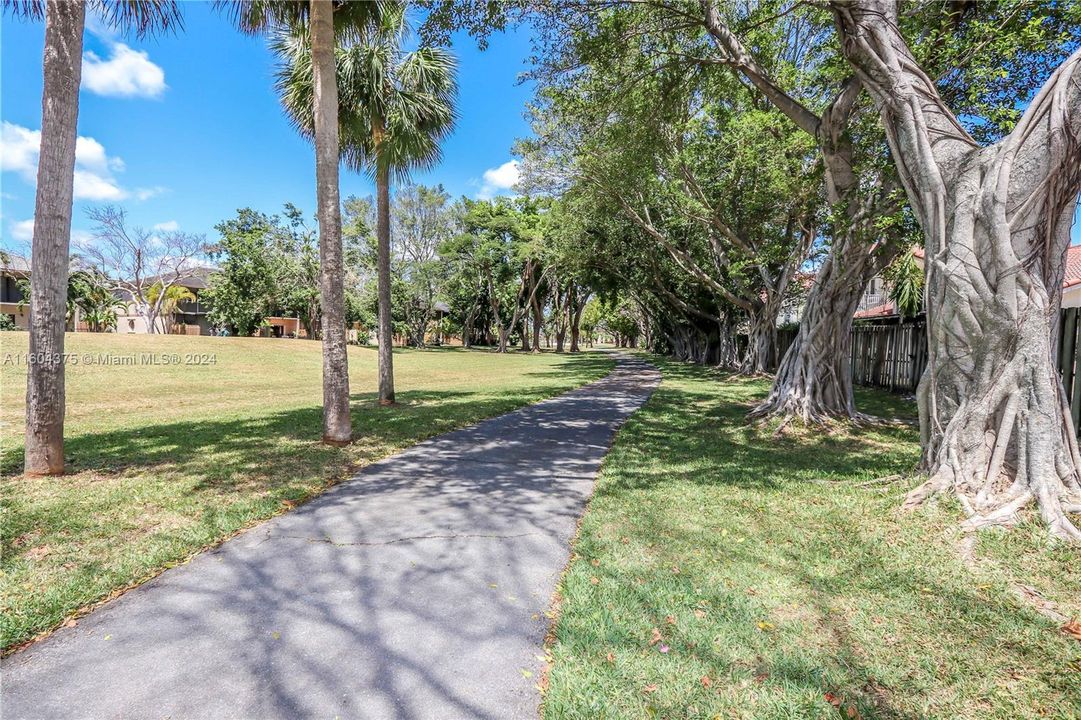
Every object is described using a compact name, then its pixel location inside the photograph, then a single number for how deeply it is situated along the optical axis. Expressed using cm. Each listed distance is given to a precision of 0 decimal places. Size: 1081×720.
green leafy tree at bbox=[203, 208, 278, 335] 3375
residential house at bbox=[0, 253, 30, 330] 3036
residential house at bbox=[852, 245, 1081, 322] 1647
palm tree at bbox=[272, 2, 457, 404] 945
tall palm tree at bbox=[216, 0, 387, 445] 664
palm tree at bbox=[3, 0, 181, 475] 491
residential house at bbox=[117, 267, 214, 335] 3885
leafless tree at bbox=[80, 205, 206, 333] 2978
